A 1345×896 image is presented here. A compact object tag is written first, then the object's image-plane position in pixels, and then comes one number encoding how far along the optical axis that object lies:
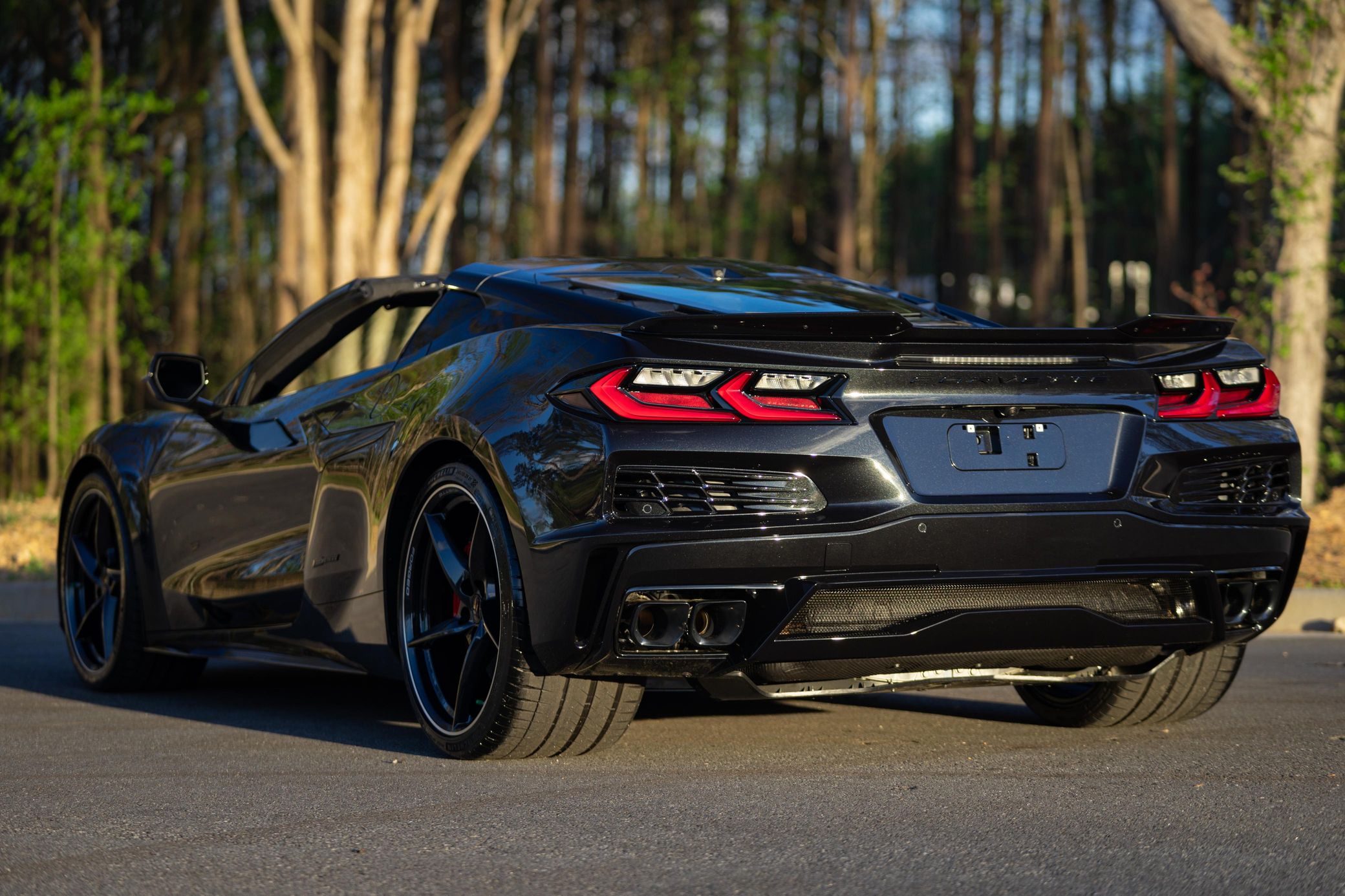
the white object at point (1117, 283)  60.72
